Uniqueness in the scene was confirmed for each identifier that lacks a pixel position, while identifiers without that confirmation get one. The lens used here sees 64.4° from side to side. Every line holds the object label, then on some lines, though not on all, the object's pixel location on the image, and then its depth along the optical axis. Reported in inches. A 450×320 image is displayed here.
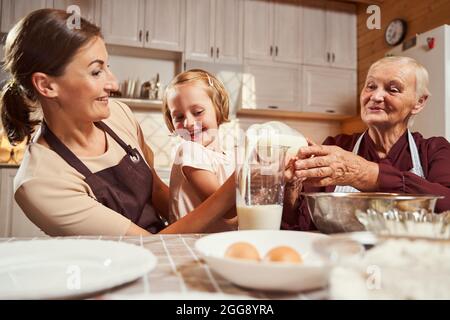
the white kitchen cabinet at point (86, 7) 112.1
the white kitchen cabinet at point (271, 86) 127.0
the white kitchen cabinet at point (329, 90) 134.3
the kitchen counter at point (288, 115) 131.3
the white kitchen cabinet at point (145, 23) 115.6
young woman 34.8
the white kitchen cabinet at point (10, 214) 98.0
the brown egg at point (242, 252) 16.1
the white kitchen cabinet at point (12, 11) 107.3
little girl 42.2
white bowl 12.8
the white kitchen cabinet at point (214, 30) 123.2
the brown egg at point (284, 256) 15.3
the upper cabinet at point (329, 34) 136.7
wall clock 115.8
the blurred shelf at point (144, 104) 113.3
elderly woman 31.5
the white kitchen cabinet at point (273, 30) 130.6
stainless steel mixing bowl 22.6
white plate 12.7
